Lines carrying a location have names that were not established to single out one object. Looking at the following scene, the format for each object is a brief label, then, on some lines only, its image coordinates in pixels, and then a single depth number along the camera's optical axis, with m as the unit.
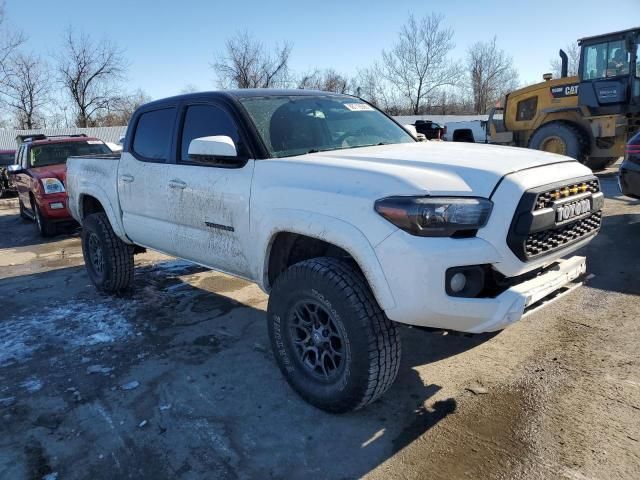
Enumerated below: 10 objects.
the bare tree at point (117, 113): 46.00
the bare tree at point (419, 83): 48.59
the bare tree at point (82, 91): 44.41
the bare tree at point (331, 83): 43.31
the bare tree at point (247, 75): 41.44
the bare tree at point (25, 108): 41.81
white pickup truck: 2.50
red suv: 8.84
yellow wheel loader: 10.75
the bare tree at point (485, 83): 52.75
